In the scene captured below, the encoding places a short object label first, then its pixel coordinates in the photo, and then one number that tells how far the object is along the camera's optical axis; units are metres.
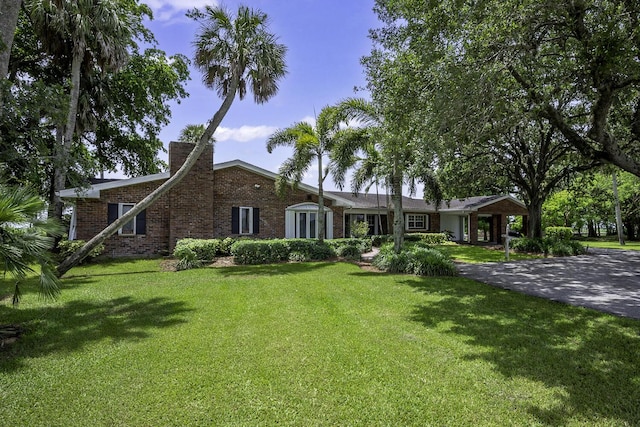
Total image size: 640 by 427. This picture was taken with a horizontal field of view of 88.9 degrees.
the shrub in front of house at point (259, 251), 13.96
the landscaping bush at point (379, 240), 23.70
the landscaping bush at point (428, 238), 25.94
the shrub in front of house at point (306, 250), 15.12
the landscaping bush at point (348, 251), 16.23
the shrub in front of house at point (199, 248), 12.91
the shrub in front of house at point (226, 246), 15.68
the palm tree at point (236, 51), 12.57
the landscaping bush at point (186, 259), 12.64
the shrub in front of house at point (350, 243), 16.98
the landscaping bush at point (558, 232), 28.00
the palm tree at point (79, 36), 13.04
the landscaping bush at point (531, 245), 18.81
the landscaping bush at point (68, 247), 13.09
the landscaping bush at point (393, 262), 12.05
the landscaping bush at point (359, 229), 22.45
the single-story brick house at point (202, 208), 15.11
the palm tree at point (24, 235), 4.55
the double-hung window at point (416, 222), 29.81
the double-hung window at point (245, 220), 17.92
